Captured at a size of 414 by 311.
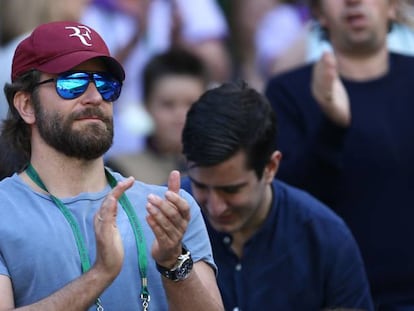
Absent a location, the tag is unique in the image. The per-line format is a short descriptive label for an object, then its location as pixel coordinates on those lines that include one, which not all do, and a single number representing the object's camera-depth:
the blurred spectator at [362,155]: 11.30
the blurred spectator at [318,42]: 13.41
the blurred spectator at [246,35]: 16.75
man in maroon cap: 7.43
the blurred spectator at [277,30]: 15.66
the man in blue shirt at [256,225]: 10.18
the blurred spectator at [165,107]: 13.80
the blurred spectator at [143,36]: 15.18
